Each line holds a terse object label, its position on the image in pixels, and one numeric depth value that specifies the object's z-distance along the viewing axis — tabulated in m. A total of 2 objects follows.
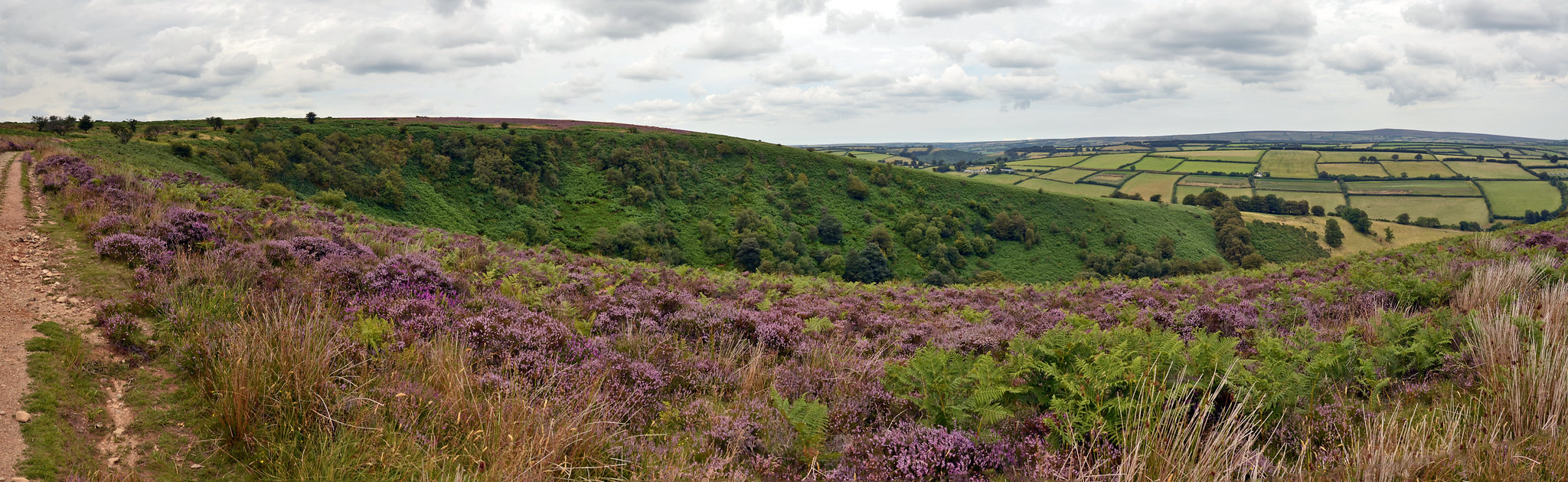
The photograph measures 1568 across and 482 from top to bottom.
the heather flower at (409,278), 7.77
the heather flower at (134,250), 7.44
